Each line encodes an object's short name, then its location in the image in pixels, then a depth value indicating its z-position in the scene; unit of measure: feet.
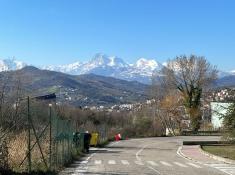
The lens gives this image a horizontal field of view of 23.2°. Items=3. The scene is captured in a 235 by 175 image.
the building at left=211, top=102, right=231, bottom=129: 335.34
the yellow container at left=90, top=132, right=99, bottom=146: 185.76
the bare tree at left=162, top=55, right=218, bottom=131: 314.55
